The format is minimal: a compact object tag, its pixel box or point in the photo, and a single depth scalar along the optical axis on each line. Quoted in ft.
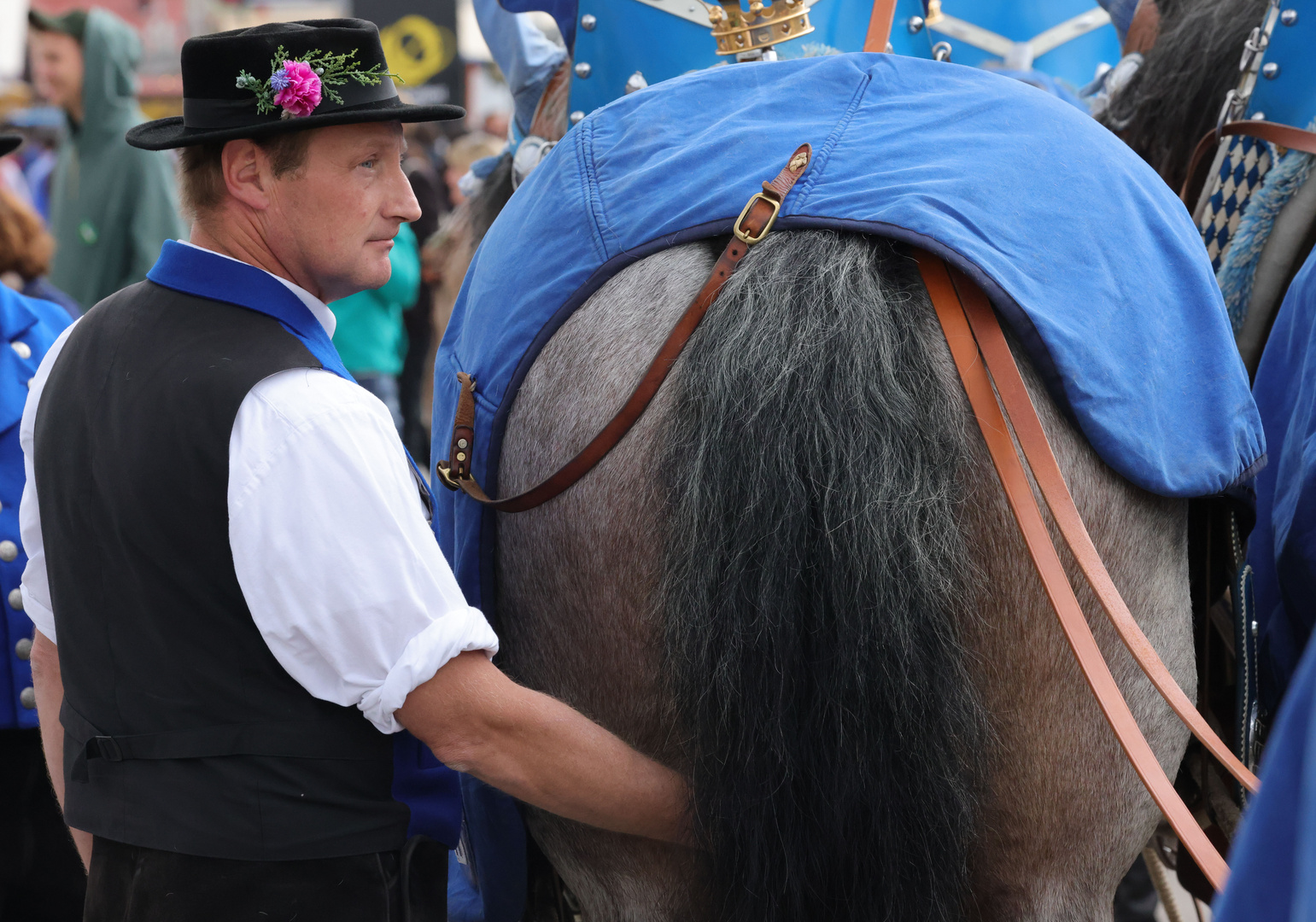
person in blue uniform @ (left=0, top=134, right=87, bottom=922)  22.80
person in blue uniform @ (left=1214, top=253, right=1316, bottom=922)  21.89
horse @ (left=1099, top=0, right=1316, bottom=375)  22.82
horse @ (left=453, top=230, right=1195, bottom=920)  20.80
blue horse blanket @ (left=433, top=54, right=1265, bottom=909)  21.00
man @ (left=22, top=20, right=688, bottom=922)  20.70
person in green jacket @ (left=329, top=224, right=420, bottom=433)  49.32
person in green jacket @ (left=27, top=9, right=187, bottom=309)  38.43
